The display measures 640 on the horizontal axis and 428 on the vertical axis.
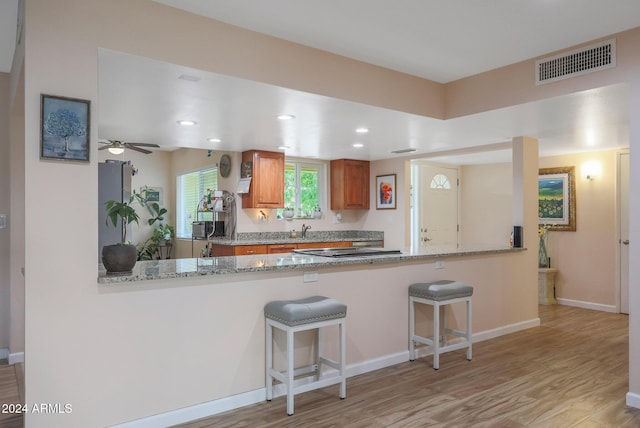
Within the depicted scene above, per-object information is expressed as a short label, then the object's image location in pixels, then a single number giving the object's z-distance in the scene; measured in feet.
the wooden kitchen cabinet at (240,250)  18.40
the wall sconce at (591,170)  19.48
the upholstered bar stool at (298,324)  8.75
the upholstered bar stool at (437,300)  11.50
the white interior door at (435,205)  23.66
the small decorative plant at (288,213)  21.51
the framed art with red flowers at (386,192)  22.53
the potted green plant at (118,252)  8.12
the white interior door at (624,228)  18.67
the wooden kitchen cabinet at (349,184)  22.99
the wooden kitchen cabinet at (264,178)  19.62
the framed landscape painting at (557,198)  20.30
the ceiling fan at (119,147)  13.37
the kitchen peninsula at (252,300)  8.27
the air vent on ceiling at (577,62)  9.66
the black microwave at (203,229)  20.99
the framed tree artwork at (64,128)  7.06
